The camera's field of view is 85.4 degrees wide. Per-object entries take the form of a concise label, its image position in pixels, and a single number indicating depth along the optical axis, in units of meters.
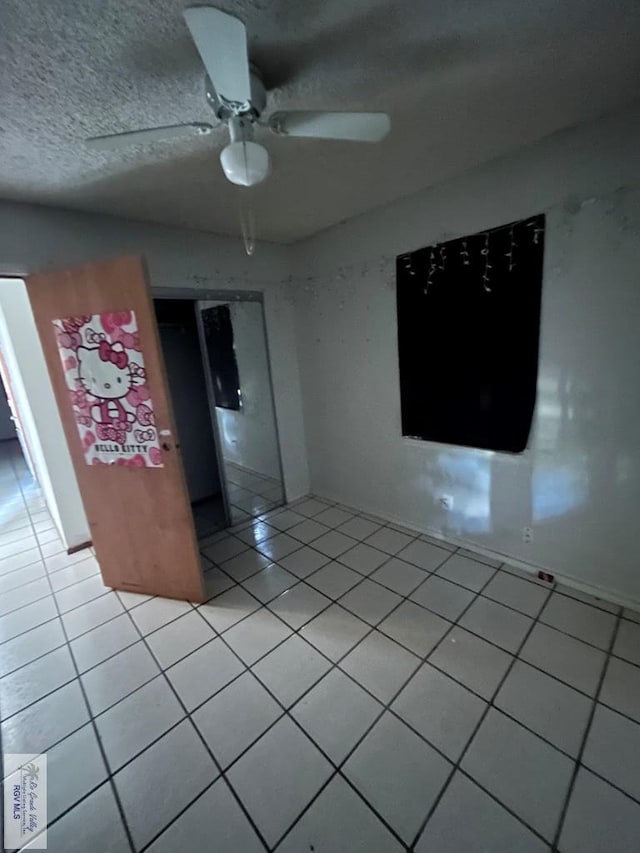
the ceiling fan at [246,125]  0.98
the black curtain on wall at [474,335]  1.90
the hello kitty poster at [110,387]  1.85
